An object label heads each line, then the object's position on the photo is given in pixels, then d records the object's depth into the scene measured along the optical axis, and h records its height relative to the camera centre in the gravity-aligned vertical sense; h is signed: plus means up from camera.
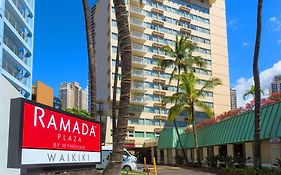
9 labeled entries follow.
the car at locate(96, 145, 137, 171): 18.15 -2.88
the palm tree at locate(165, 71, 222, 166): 23.96 +2.53
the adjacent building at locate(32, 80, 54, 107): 36.55 +4.59
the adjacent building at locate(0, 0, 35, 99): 27.19 +10.27
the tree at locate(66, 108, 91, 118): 45.74 +2.16
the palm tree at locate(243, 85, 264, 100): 35.27 +4.20
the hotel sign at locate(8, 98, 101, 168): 4.38 -0.30
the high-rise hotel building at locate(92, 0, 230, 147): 48.38 +15.42
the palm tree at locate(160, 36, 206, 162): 28.03 +7.40
